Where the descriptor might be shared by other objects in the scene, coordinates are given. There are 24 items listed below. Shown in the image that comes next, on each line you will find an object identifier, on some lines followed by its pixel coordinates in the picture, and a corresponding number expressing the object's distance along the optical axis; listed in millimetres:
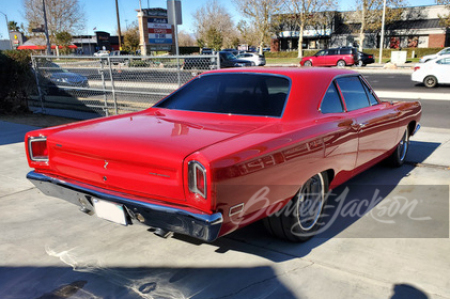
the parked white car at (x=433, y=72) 16547
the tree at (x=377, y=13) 42906
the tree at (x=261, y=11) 47656
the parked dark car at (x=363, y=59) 30984
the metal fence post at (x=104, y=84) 9102
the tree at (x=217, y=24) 59112
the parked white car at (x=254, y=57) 31781
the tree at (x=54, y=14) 47853
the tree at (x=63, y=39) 50125
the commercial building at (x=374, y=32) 45812
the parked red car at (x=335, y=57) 29812
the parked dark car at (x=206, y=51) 40366
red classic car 2625
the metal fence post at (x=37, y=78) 10875
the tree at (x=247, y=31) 53969
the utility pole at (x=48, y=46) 35819
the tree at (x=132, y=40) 64069
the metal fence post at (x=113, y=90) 8858
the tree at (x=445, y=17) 39847
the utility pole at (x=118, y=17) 46838
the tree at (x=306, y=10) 45812
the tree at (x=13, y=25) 92625
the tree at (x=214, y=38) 53125
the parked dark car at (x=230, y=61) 25047
